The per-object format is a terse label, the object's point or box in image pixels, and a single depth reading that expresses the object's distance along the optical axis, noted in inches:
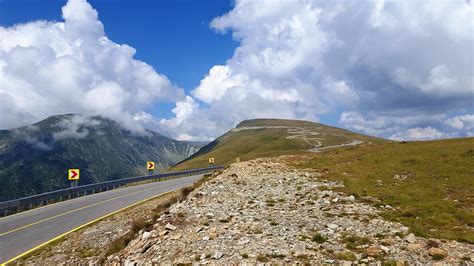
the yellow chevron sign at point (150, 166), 2742.9
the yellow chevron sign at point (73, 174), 1945.3
